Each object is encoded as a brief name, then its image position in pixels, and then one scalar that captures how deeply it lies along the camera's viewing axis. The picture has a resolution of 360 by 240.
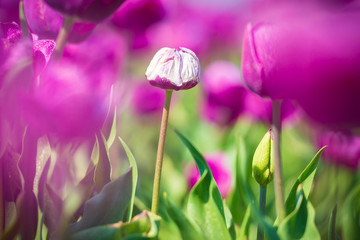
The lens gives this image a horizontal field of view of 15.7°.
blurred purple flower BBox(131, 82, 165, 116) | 2.27
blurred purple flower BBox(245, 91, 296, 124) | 1.89
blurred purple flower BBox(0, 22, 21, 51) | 1.23
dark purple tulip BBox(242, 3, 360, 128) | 1.10
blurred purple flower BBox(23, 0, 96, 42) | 1.29
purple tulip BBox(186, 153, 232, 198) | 1.50
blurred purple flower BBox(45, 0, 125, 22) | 1.22
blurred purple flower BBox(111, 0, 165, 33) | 1.56
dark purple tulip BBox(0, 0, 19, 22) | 1.35
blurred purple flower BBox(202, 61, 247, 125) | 1.98
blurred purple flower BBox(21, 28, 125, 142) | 1.17
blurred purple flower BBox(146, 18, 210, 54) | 3.00
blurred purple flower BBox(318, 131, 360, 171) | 1.60
